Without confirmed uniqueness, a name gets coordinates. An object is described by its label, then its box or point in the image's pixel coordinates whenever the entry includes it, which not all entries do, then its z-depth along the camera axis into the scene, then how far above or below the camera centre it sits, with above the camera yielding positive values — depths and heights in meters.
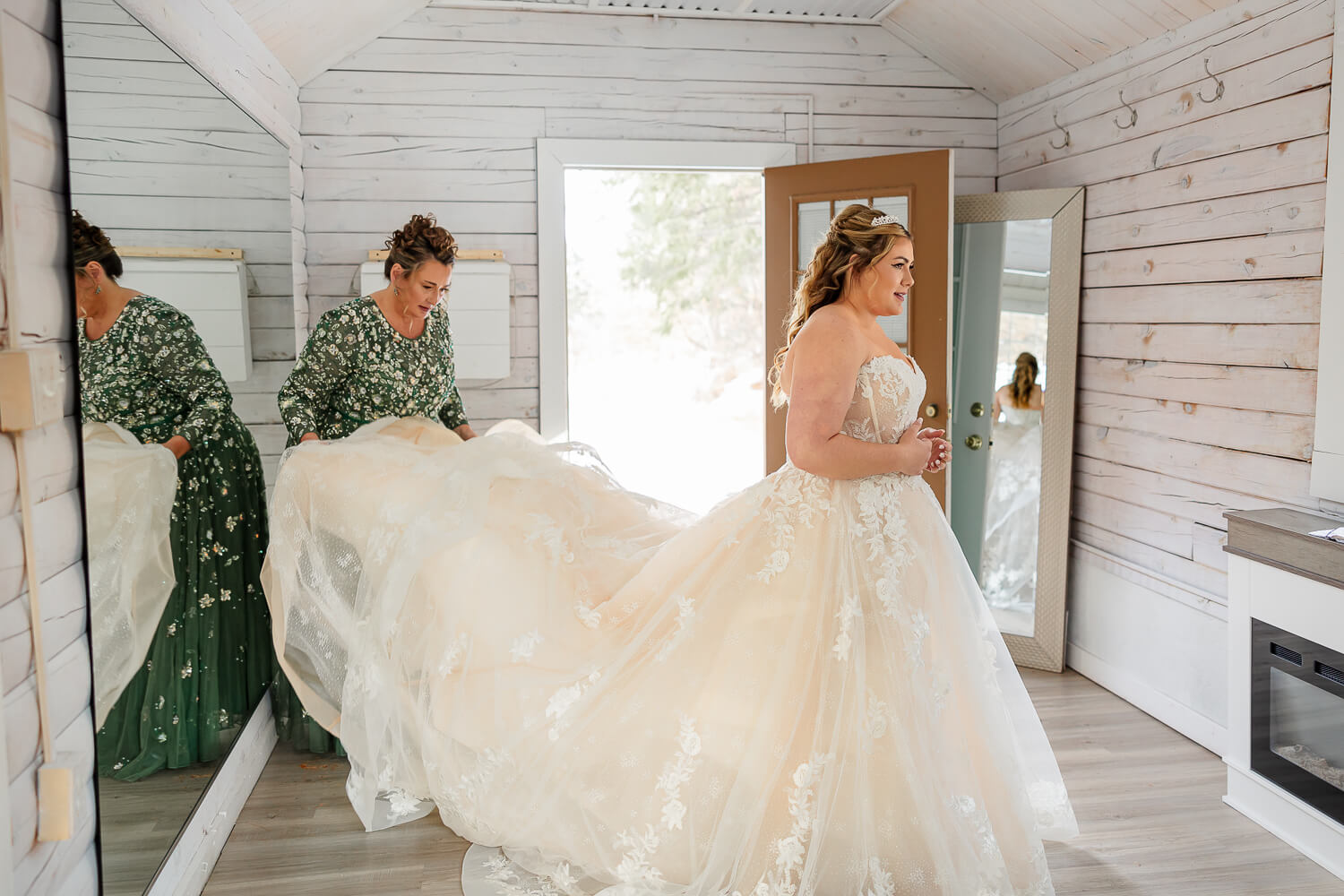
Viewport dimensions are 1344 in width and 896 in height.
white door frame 4.24 +0.69
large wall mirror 1.81 -0.09
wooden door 4.07 +0.68
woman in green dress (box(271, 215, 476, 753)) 3.17 +0.04
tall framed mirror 4.11 -0.11
